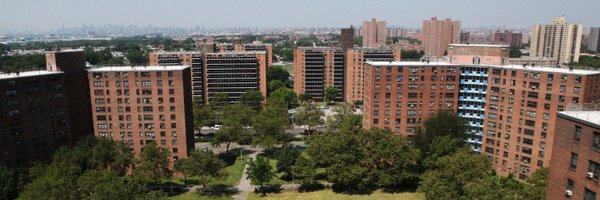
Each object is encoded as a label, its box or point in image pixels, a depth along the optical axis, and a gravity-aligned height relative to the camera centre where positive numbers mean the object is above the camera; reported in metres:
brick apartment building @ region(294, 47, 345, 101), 162.50 -14.93
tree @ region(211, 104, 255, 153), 98.12 -22.99
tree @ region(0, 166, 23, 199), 64.44 -24.22
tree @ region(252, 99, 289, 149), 97.50 -23.99
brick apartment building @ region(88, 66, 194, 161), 81.19 -14.55
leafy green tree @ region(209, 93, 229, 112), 139.75 -23.49
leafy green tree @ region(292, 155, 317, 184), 76.88 -25.75
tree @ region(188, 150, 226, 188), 74.56 -24.04
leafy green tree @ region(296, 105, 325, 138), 117.12 -24.14
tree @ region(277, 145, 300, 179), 82.75 -25.50
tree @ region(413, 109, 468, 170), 80.50 -19.43
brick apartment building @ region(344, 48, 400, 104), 153.38 -10.93
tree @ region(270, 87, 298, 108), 156.77 -24.11
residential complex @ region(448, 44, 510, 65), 89.44 -4.56
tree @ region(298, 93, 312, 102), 165.50 -25.77
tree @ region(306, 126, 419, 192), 75.19 -23.36
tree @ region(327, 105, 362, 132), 107.99 -23.02
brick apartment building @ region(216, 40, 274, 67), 191.88 -6.94
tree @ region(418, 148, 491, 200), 58.25 -21.29
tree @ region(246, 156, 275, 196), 76.50 -26.00
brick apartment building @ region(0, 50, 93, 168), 70.25 -14.20
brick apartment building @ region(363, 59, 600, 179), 75.06 -13.66
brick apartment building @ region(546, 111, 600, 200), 29.19 -9.14
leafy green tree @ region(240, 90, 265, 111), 142.12 -23.01
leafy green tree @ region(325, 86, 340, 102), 162.38 -23.65
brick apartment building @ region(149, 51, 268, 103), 147.38 -13.25
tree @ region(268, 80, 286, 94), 182.09 -23.49
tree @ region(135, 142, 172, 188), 72.38 -23.21
